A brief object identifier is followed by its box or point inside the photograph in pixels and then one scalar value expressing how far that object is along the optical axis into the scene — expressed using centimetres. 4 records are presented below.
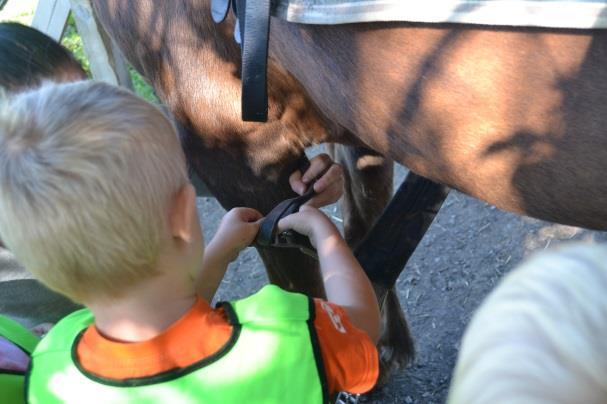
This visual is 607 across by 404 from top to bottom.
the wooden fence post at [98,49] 242
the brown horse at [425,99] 87
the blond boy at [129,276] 70
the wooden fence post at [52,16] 244
